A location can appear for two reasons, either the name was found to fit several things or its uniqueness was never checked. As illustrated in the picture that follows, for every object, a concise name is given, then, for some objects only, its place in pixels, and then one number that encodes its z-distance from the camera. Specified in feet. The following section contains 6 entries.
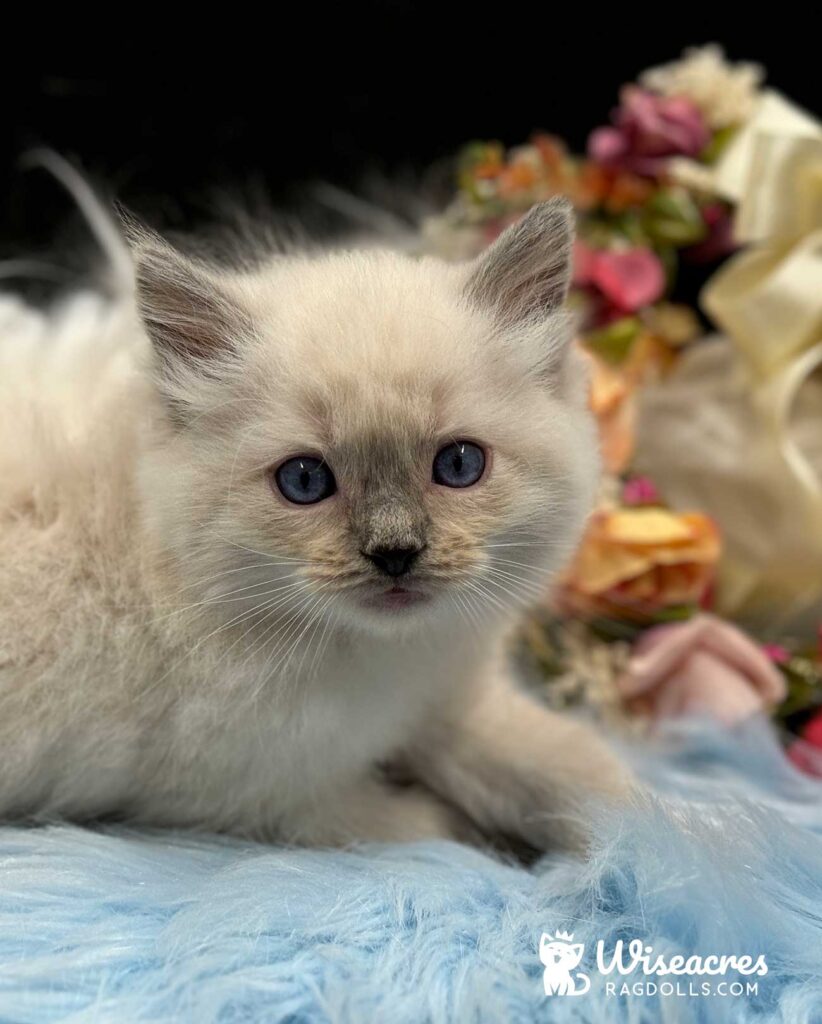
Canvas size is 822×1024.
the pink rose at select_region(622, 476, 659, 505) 1.00
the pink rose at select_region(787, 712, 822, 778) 0.87
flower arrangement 0.93
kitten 0.63
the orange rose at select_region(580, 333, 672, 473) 0.97
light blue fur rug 0.55
